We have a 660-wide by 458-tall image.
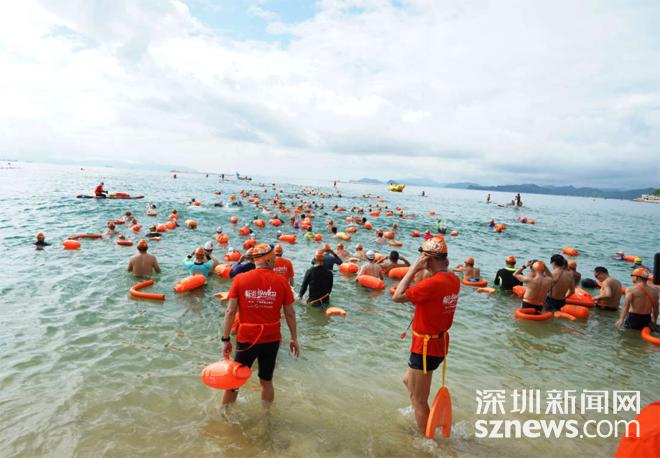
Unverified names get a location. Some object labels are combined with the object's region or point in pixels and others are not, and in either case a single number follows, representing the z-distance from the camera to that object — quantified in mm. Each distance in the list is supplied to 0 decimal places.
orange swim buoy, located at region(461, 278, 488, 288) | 12367
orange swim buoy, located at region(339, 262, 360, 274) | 12828
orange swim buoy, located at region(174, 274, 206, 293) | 9539
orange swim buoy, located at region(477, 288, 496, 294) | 11630
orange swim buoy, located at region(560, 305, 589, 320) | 9672
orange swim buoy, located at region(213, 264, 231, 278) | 10977
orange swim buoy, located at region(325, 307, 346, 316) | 8875
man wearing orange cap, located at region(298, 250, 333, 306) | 8914
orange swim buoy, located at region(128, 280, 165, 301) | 8992
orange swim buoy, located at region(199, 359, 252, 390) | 4066
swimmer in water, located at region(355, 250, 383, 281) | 11586
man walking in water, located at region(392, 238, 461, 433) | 3840
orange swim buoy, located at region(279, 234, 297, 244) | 18875
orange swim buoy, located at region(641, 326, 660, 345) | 8086
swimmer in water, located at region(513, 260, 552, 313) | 8930
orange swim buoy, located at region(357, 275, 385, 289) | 11125
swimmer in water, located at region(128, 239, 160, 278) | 10648
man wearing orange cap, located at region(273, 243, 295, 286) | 7812
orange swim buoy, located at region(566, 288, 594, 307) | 10453
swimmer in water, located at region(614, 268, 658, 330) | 8375
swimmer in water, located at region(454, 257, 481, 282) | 12766
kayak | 30917
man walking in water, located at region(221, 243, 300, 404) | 4145
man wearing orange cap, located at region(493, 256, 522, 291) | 11797
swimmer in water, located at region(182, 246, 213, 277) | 10664
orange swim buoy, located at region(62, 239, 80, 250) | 13938
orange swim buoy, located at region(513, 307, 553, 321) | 9062
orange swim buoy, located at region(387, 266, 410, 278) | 12570
